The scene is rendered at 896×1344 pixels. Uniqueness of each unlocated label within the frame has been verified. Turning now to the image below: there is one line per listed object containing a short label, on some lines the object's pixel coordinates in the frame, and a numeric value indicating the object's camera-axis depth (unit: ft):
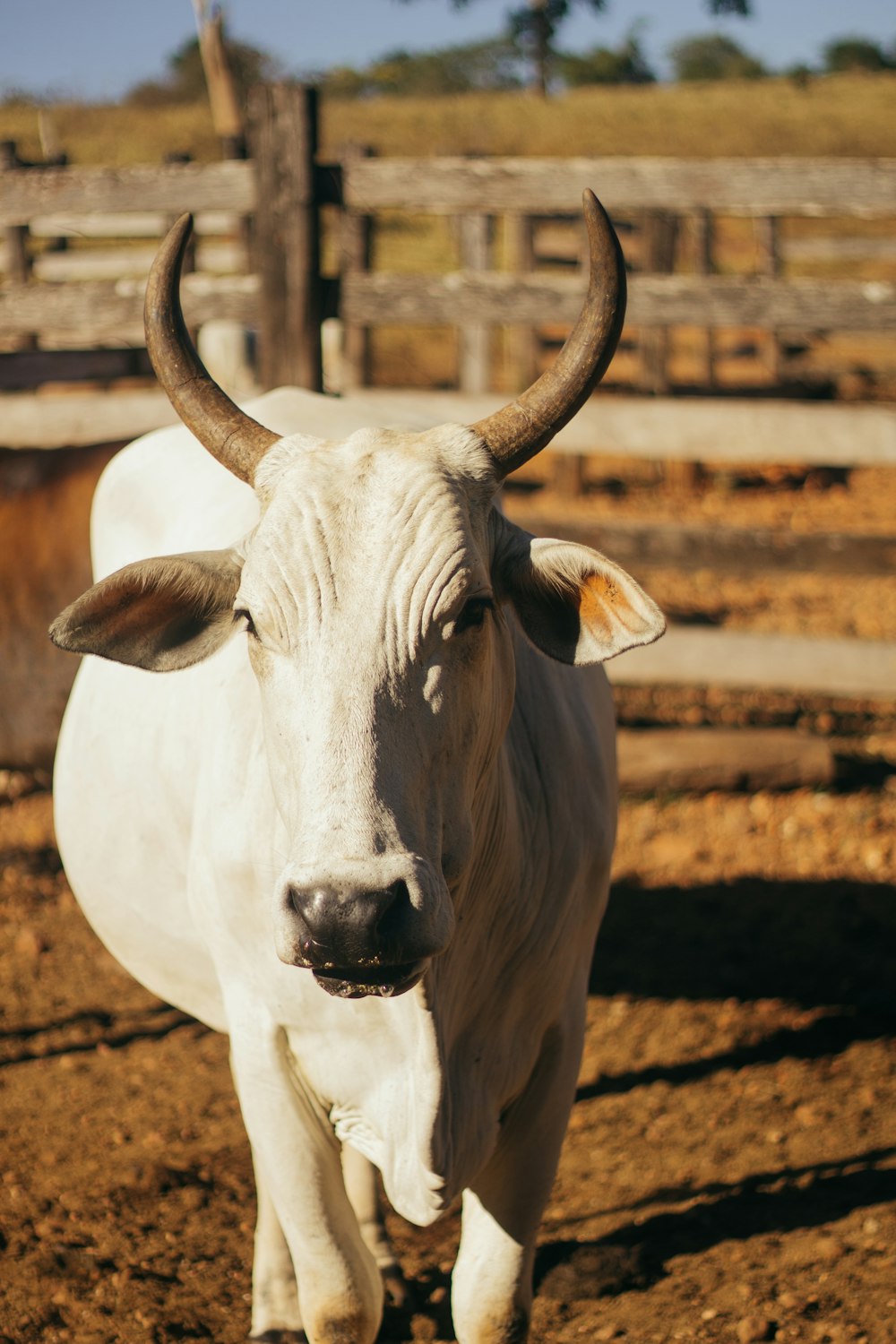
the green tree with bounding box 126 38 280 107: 145.18
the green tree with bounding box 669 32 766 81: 202.28
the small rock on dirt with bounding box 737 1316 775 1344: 9.48
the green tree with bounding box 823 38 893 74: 189.57
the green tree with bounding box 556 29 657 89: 178.60
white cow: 6.37
